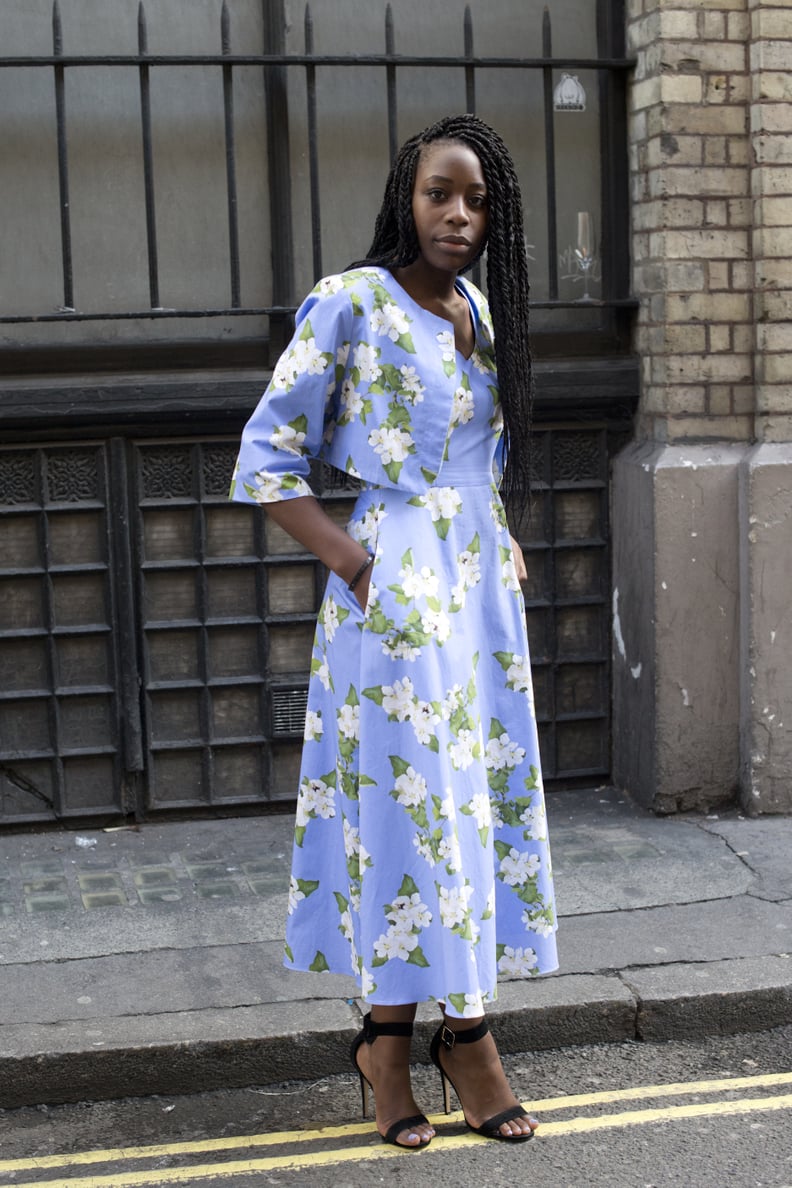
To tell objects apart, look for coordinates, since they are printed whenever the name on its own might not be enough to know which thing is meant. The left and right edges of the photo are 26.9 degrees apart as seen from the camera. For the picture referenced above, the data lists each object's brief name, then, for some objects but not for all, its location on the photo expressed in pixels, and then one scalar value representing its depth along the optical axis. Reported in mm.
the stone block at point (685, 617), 5992
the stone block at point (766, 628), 5926
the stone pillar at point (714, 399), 5898
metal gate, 5988
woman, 3551
